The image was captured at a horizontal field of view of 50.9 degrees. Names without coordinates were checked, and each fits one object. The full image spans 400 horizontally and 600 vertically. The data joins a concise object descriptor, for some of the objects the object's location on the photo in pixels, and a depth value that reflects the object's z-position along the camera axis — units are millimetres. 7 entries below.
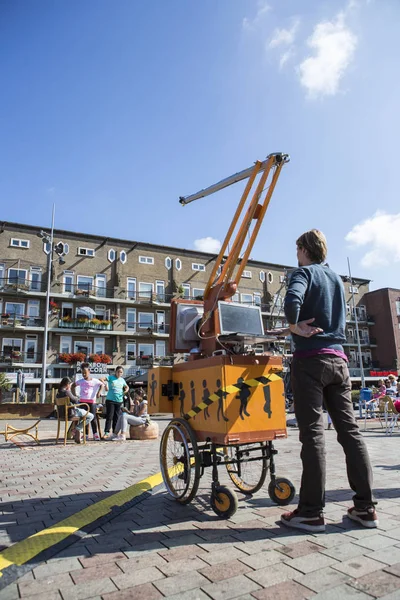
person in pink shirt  9945
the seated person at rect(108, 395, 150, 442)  10008
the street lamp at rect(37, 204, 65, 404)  27719
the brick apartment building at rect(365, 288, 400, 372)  53469
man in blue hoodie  3039
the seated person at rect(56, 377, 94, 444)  9422
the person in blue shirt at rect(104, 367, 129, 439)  10438
